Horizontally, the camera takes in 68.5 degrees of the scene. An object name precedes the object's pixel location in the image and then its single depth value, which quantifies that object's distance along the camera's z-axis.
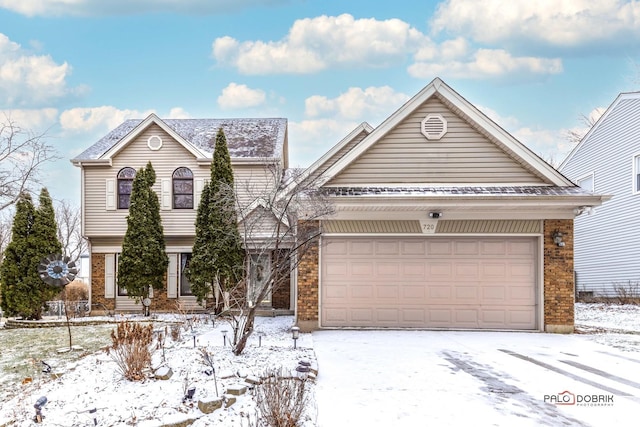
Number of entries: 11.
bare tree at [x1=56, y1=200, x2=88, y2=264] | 37.78
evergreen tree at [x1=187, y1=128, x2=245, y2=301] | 14.51
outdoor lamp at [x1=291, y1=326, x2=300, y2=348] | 8.51
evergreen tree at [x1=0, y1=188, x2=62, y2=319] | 14.40
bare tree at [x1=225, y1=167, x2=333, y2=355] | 7.75
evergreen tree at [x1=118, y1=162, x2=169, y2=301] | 15.27
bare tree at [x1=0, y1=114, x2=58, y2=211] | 12.08
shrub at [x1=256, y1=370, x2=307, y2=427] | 4.67
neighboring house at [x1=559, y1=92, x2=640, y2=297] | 17.22
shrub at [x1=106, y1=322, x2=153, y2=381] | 6.20
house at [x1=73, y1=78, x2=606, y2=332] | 10.80
